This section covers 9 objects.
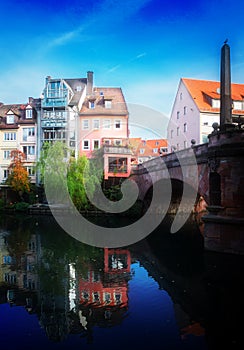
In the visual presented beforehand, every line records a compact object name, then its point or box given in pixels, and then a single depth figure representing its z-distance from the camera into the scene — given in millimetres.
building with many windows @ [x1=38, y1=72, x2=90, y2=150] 42469
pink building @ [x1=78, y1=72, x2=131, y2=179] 41469
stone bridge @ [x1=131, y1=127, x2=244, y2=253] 13773
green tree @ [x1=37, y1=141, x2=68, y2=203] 31859
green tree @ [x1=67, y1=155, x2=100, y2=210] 30859
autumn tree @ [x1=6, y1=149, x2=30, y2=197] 38781
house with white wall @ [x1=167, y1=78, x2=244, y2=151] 36156
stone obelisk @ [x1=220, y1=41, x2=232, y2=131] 16094
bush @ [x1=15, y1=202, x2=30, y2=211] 36412
